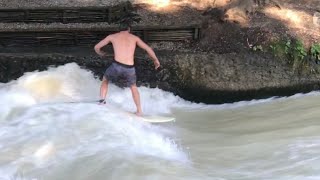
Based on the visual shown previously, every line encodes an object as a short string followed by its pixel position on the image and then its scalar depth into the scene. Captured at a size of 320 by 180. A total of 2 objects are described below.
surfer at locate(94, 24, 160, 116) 7.70
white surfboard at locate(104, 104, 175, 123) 7.72
